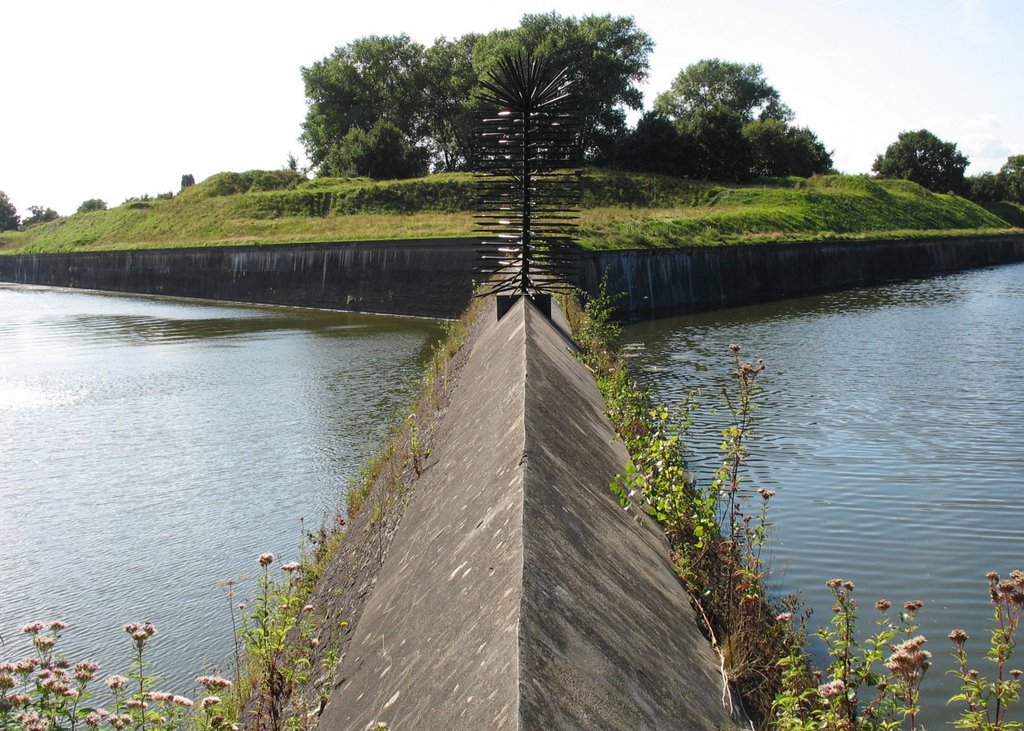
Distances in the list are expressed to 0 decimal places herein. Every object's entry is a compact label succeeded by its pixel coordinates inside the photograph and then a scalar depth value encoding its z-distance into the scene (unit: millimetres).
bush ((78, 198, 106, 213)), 79188
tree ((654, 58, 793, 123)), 78688
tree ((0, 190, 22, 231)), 93750
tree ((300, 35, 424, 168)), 61438
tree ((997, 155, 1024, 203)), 69938
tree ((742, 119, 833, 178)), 55906
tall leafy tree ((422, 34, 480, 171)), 59219
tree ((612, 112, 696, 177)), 49625
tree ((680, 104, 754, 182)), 49969
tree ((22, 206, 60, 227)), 86312
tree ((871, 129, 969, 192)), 64750
